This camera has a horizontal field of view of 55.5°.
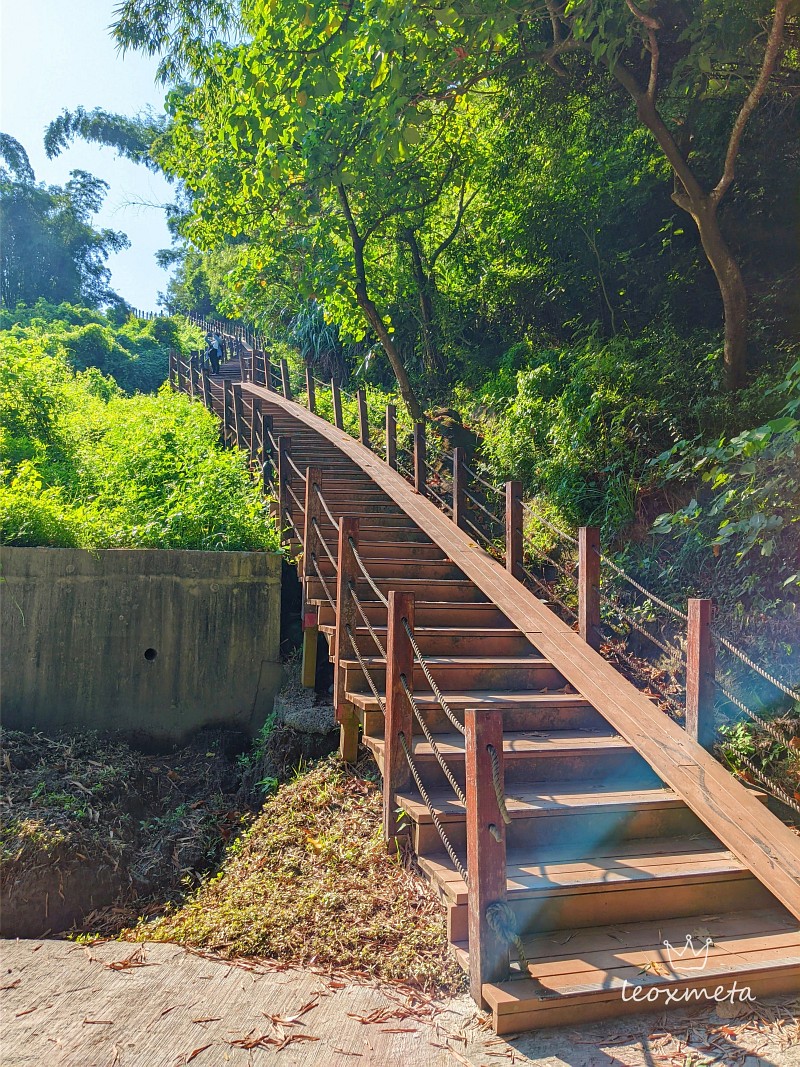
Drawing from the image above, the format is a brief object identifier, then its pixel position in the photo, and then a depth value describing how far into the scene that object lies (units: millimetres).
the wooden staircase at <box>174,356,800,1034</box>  2969
